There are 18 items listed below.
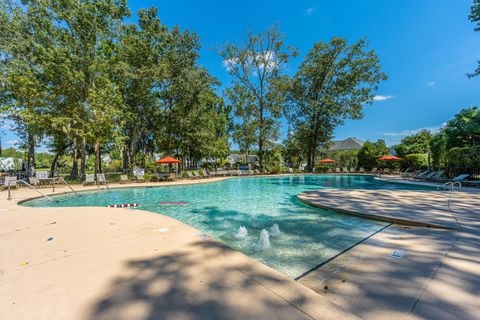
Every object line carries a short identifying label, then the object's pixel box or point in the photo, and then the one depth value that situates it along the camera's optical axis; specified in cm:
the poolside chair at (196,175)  1871
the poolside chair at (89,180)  1308
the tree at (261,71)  2353
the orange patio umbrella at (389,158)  1891
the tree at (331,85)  2300
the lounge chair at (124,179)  1482
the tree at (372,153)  2411
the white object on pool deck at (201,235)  335
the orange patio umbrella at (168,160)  1728
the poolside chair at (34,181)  1166
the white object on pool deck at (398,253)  292
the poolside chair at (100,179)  1335
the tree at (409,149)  2186
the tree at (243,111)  2494
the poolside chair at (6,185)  1111
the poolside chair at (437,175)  1291
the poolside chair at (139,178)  1545
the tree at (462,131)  1357
